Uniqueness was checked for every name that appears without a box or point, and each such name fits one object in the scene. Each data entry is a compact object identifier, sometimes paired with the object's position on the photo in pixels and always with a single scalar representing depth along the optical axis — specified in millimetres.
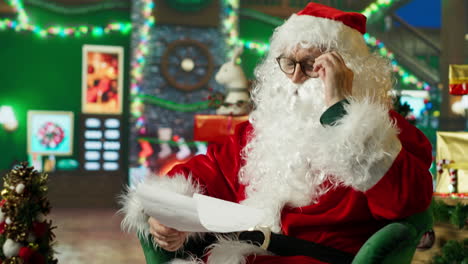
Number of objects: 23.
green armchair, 1583
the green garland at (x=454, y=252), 2941
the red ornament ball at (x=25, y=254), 2152
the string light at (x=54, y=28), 8539
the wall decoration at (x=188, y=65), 8641
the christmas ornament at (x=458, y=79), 3061
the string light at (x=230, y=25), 8867
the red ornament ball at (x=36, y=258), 2178
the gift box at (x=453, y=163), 3227
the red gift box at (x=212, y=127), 4801
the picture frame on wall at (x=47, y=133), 8383
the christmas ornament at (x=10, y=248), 2158
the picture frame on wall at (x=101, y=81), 8570
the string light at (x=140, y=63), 8539
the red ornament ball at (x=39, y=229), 2221
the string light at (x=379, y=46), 9156
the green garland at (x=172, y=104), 8609
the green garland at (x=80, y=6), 8695
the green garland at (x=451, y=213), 2961
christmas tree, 2168
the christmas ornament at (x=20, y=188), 2176
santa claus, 1647
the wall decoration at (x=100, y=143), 8484
